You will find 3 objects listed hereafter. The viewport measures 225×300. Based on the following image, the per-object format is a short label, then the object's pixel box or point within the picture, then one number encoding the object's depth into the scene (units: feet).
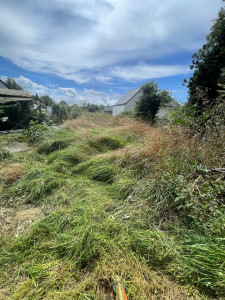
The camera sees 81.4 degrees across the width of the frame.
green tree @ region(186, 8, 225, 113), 16.34
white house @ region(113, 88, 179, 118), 81.76
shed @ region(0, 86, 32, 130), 27.32
